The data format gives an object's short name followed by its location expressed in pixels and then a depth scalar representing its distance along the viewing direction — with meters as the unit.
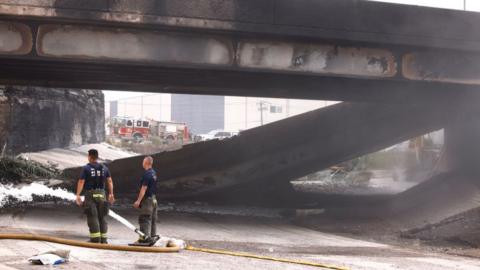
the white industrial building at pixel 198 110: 105.19
